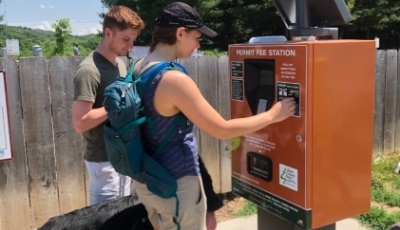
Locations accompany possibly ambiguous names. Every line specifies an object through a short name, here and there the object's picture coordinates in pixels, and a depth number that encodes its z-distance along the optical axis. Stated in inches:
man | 95.6
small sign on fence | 137.2
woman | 74.7
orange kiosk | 82.5
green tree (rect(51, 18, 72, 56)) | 509.5
